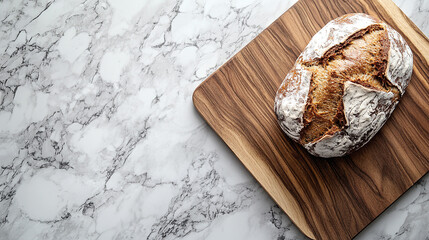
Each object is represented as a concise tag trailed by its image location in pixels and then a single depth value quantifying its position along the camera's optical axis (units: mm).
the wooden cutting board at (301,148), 1385
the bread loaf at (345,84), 1181
